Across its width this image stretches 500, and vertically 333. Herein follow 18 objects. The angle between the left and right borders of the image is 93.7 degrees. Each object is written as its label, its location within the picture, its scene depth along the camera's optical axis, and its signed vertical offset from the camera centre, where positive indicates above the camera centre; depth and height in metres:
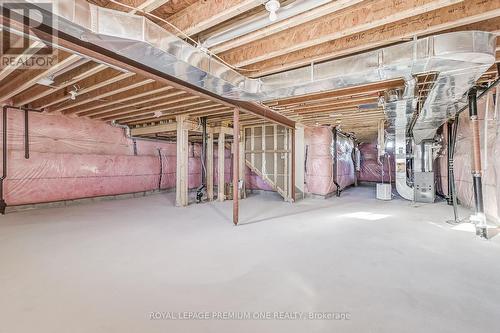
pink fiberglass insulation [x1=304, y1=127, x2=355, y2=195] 6.96 +0.16
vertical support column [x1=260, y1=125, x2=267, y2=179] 6.94 +0.30
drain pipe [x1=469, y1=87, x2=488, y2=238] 3.23 +0.01
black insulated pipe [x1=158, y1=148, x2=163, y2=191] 7.92 -0.08
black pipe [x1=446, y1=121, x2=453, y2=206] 5.71 +0.61
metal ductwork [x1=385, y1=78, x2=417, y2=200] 3.20 +0.87
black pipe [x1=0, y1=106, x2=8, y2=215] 4.61 +0.23
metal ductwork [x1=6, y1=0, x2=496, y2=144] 1.71 +0.98
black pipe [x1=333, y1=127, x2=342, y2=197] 7.50 +0.09
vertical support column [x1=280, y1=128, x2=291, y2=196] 6.44 -0.15
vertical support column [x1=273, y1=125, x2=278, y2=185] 6.75 +0.34
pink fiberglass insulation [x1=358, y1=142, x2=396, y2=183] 10.88 +0.01
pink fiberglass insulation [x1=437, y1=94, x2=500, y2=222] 3.68 +0.04
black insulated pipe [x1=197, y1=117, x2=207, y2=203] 6.00 +0.57
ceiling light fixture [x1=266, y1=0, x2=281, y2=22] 1.71 +1.18
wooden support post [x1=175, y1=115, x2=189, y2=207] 5.48 +0.03
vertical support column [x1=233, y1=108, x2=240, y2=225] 3.82 +0.03
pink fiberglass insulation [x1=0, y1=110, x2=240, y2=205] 4.92 +0.13
